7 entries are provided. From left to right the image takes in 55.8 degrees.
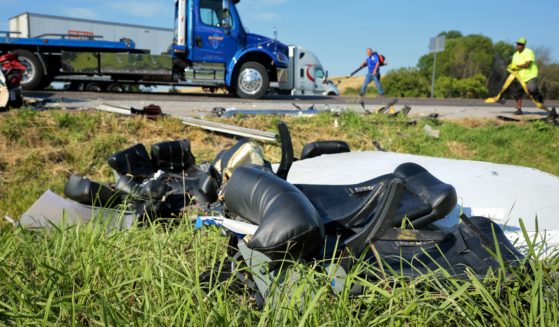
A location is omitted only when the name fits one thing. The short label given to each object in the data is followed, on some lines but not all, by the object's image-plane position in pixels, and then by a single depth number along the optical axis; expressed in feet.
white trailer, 66.39
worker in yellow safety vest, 34.73
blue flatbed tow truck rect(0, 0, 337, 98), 45.39
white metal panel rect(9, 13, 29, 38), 65.26
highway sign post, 72.18
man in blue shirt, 51.26
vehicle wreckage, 6.63
